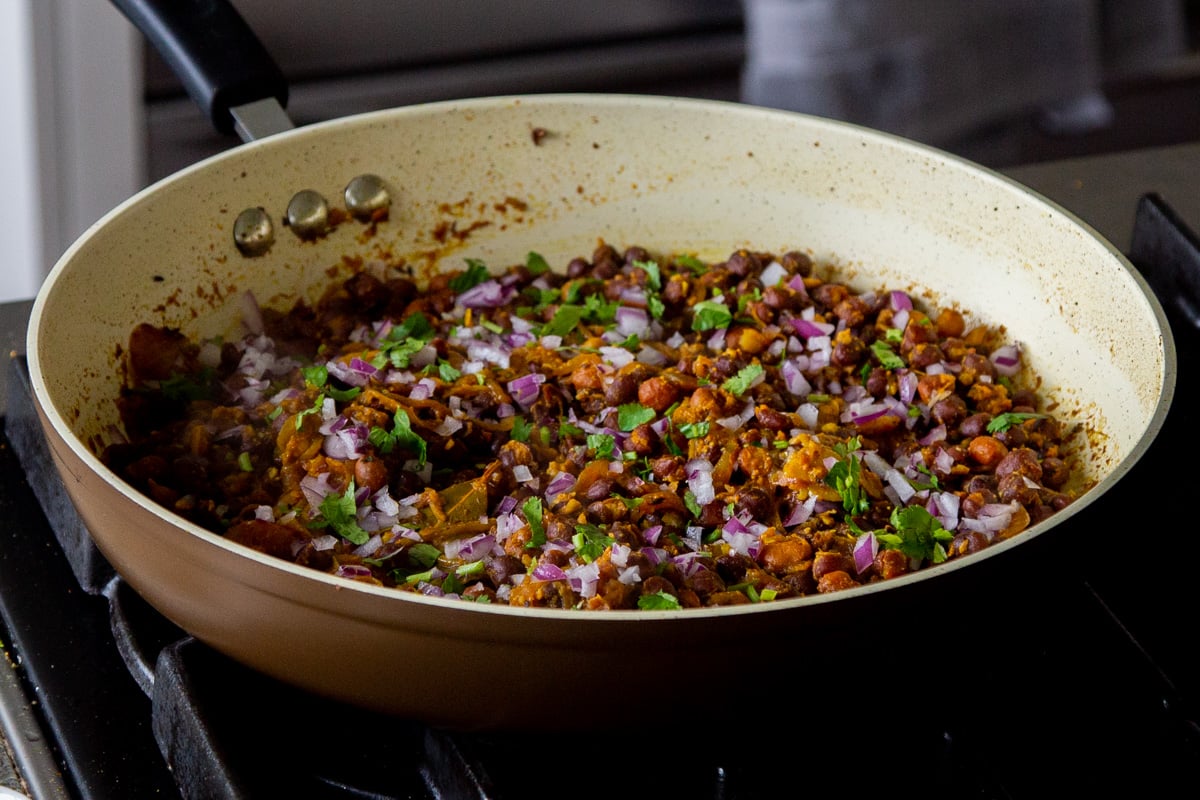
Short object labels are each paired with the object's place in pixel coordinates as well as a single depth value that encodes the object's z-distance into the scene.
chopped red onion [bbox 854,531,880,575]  0.81
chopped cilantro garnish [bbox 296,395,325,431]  0.85
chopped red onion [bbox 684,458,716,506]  0.83
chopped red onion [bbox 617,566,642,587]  0.78
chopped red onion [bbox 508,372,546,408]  0.88
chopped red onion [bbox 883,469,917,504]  0.84
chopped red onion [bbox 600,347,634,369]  0.89
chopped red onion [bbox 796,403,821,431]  0.87
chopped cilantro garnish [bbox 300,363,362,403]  0.87
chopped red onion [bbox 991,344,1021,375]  0.90
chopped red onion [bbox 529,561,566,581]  0.79
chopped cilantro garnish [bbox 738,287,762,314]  0.92
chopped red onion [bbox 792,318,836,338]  0.91
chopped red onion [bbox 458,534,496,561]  0.81
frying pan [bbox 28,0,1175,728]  0.74
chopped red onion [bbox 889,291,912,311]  0.92
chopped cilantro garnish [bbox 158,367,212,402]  0.87
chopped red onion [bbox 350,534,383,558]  0.81
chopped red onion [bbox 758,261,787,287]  0.93
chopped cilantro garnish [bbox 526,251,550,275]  0.94
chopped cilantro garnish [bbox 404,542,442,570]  0.82
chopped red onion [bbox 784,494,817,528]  0.83
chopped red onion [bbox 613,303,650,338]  0.91
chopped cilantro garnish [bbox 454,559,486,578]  0.80
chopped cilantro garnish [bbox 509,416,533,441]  0.86
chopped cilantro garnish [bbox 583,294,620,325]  0.92
